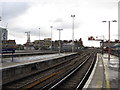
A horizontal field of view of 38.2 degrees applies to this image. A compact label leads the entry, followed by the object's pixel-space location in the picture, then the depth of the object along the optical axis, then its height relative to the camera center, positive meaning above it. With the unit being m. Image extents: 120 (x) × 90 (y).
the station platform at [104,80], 11.02 -2.67
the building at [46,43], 137.16 +1.92
